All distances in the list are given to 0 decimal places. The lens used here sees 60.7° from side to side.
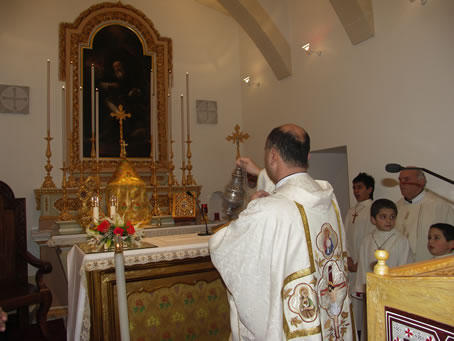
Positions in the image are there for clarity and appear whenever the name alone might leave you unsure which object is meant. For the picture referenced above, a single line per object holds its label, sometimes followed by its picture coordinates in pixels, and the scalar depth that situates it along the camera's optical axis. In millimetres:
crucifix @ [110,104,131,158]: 4623
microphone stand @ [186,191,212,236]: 3662
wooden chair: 3820
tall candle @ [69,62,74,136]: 6746
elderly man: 3807
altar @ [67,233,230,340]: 2697
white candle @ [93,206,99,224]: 3052
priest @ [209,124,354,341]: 1881
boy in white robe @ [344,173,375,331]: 4730
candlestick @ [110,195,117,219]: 3045
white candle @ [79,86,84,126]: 6793
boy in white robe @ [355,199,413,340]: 3631
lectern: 1073
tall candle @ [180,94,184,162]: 7452
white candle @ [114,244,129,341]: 1651
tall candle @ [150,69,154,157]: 7285
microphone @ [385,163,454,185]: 2727
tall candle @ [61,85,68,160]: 6691
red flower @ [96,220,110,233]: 2831
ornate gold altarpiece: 5914
